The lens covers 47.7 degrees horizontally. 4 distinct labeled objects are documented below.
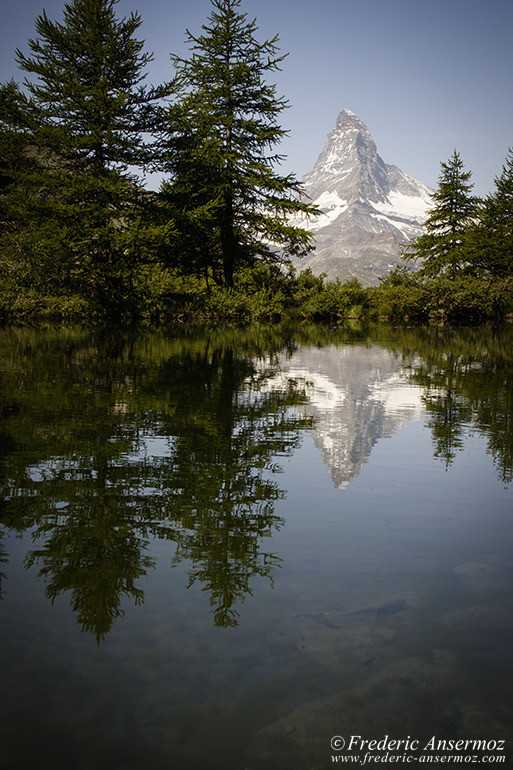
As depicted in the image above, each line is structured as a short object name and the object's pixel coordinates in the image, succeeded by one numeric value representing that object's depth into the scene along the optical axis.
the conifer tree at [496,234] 45.84
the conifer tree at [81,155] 25.41
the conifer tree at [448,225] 48.22
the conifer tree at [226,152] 28.41
